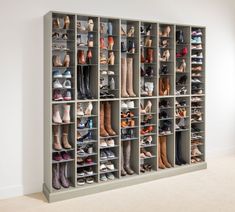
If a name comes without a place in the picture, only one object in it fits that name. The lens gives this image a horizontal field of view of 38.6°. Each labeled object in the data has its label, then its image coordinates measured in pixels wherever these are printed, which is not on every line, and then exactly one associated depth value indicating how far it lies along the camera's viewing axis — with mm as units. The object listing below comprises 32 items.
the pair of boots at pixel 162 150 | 4770
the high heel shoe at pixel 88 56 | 4098
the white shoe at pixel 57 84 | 3889
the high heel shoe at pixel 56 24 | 3891
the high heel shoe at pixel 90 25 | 4051
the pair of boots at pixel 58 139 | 3926
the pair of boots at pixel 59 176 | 3923
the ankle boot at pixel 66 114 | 3967
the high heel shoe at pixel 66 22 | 3910
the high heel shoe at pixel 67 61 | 3945
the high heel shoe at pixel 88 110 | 4114
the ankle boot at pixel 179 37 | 4832
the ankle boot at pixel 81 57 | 4035
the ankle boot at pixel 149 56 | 4586
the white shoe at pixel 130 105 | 4430
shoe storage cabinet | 3951
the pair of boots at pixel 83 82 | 4074
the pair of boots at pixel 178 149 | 4937
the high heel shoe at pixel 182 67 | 4867
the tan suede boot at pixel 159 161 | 4684
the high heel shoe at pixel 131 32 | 4433
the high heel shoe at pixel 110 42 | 4238
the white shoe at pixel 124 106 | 4394
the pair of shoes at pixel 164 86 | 4707
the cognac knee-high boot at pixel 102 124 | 4203
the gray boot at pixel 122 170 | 4362
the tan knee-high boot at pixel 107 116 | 4312
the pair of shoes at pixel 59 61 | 3908
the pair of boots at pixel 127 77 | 4352
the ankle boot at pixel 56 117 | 3902
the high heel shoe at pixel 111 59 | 4250
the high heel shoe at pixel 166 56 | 4736
